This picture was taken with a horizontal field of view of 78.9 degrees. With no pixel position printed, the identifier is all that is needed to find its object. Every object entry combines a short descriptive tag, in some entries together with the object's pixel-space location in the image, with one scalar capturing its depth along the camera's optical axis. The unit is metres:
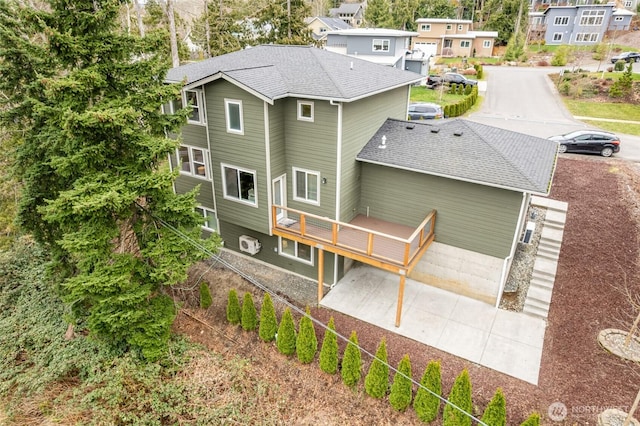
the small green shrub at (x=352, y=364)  10.58
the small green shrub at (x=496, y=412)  8.91
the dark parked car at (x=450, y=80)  40.03
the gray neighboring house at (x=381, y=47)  39.62
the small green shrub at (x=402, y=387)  9.84
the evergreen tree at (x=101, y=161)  9.17
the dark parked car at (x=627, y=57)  45.38
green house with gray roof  12.55
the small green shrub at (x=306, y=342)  11.32
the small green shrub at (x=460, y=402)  9.23
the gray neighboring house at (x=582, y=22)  55.34
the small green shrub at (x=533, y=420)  8.37
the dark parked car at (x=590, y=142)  22.82
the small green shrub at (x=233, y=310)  12.92
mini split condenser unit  15.91
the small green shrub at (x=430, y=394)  9.61
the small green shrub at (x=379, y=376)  10.23
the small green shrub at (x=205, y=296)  13.82
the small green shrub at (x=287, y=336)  11.61
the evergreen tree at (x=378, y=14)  62.88
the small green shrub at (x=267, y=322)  12.07
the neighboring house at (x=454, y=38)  57.12
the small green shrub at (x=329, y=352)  10.88
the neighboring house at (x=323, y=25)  66.62
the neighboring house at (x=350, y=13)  86.50
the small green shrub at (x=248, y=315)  12.54
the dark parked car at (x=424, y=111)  29.33
